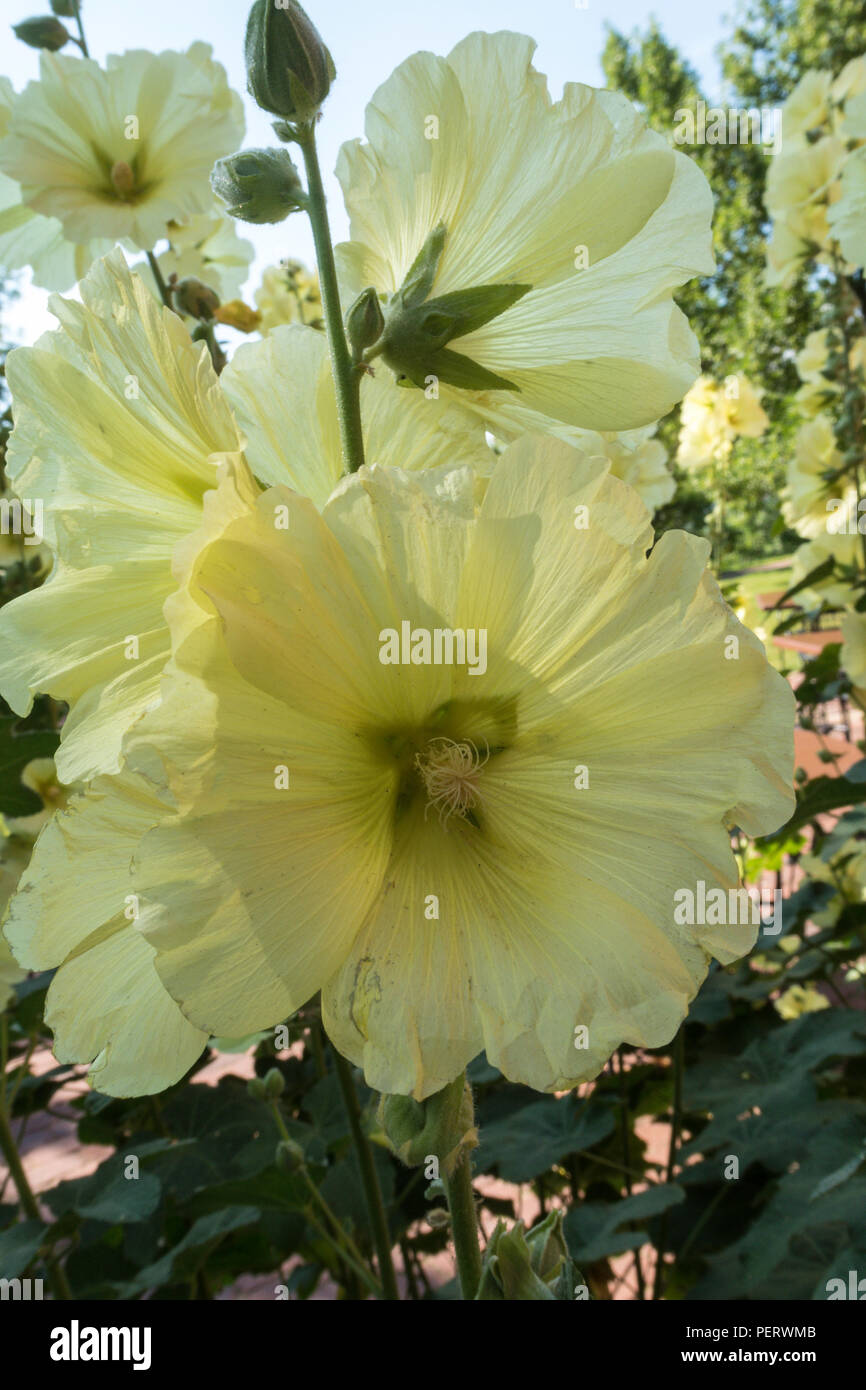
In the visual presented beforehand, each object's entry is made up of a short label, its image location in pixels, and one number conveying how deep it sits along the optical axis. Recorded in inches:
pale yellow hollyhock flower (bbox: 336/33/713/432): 7.5
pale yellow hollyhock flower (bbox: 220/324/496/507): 8.2
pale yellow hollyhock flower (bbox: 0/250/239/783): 7.2
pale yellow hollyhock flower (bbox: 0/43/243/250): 16.3
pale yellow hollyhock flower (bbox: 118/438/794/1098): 6.1
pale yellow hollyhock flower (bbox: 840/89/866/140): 19.8
